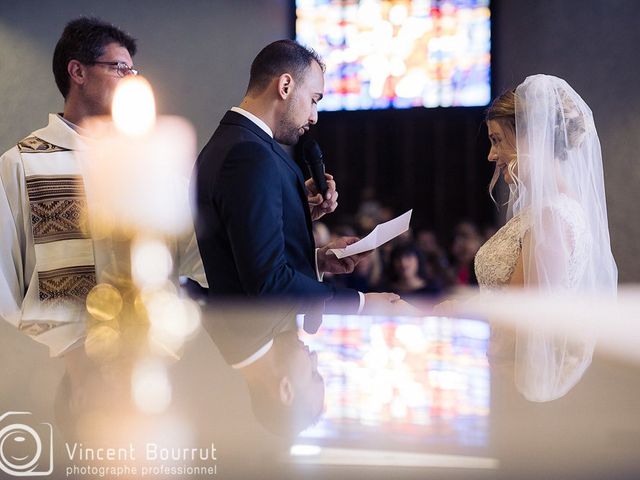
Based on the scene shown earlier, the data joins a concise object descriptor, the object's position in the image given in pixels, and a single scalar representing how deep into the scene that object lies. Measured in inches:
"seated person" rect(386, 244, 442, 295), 172.6
